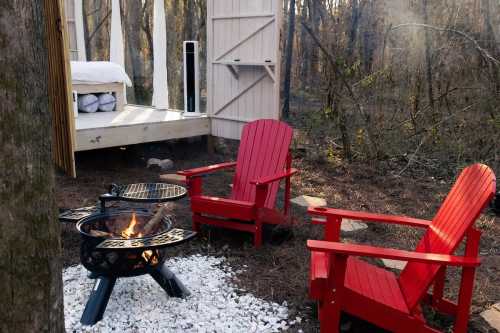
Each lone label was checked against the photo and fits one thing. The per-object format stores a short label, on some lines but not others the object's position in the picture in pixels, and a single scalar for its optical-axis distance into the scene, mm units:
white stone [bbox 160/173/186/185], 4946
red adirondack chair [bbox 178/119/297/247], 3295
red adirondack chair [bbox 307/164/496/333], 2016
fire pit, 2280
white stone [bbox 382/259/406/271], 3094
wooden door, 5242
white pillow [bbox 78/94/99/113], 6273
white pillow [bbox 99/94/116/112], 6461
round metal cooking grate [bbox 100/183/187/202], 2691
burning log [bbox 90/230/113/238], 2363
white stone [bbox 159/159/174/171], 5521
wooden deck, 5129
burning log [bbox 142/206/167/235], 2533
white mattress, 6090
